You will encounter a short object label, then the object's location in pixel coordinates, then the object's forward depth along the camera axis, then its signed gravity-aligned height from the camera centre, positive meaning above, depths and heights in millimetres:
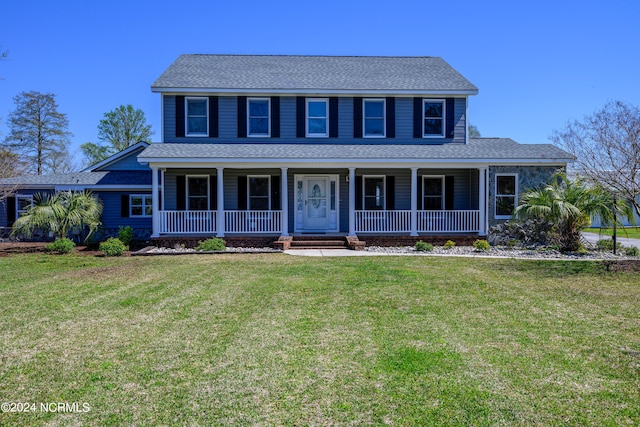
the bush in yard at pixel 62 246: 14484 -1450
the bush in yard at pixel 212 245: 13523 -1298
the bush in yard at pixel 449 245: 14148 -1319
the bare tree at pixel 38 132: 32688 +5711
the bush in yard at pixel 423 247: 13523 -1326
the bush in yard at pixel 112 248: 13391 -1381
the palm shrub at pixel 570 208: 12508 -65
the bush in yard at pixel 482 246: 13617 -1297
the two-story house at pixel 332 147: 15258 +2141
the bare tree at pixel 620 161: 10125 +1145
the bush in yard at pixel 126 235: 15898 -1158
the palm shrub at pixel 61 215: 14883 -382
